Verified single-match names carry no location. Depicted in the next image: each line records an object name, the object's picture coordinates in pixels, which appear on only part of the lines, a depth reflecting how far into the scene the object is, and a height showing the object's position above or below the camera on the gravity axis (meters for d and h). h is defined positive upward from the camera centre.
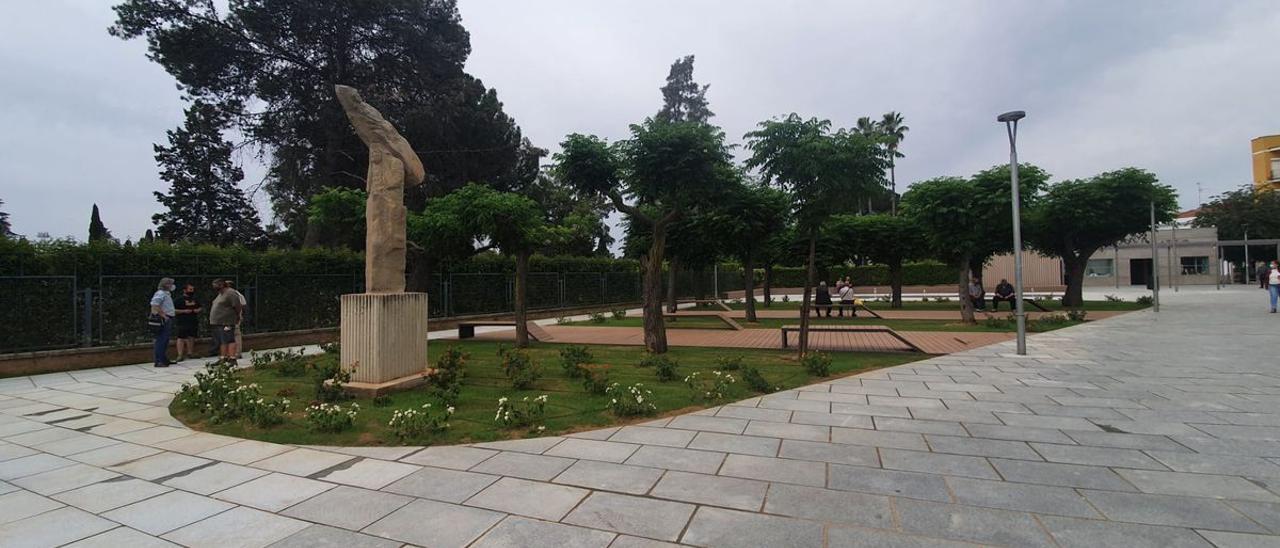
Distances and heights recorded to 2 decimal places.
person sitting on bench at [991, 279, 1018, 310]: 21.64 -0.64
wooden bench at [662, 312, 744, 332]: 15.82 -1.07
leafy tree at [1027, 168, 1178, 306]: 20.95 +2.47
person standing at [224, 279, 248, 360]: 10.92 -0.88
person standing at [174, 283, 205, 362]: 11.12 -0.58
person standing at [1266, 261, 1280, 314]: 17.28 -0.34
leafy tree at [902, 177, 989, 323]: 16.98 +1.88
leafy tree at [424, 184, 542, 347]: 11.88 +1.46
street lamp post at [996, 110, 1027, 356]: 10.16 +0.93
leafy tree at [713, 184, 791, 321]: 18.14 +2.10
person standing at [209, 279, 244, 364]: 10.70 -0.44
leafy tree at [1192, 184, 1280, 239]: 44.12 +4.85
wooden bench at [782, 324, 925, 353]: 10.34 -0.96
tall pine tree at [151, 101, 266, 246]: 28.44 +4.95
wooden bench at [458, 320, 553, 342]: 13.47 -1.14
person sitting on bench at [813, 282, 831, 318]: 19.30 -0.69
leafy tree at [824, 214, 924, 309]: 26.03 +1.98
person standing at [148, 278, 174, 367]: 10.20 -0.54
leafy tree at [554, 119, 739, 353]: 9.69 +2.09
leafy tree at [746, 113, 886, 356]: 9.07 +1.94
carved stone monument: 6.85 -0.08
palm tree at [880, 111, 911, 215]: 52.46 +14.84
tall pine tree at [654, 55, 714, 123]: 46.84 +16.36
